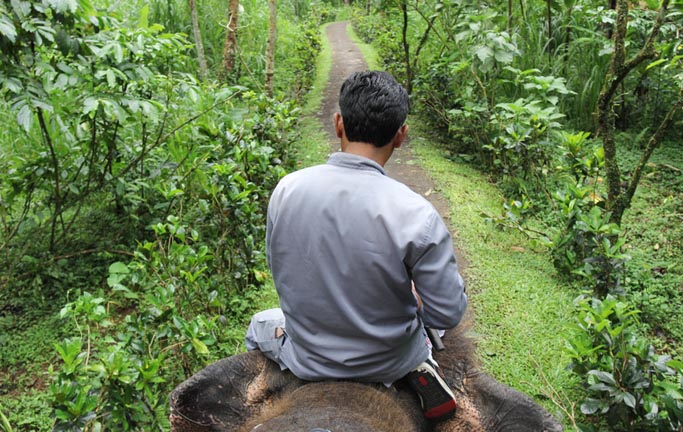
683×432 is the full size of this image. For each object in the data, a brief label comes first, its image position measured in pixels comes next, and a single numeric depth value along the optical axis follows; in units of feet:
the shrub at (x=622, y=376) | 6.77
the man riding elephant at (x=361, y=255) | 4.96
